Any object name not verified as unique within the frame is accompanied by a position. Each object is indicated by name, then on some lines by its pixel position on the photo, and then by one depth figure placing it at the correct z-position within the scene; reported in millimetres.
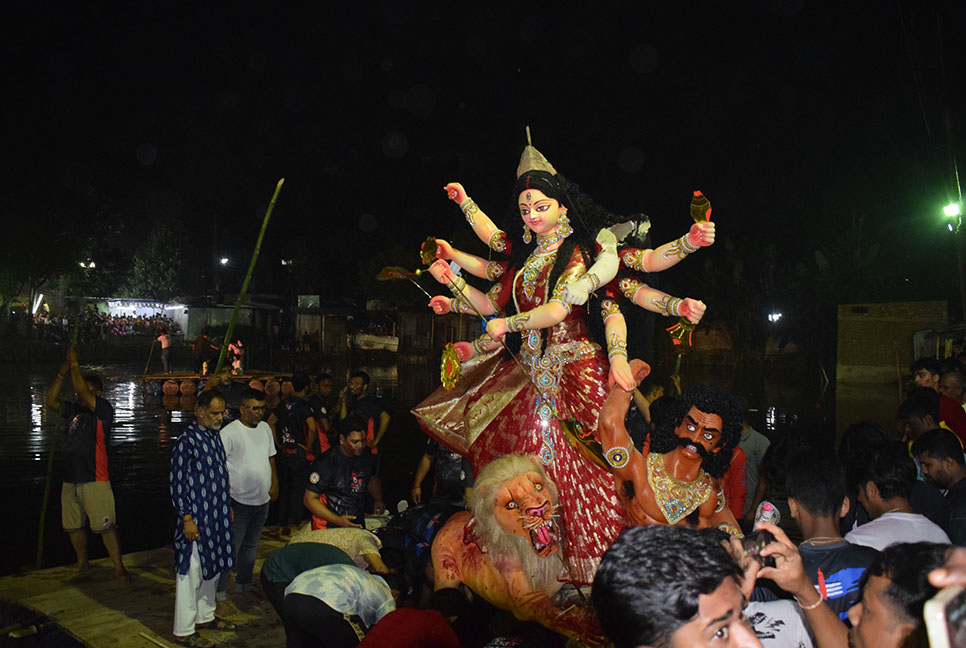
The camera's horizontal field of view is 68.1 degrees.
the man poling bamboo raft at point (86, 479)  6039
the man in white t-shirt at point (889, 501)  3271
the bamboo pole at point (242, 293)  5600
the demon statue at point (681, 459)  3408
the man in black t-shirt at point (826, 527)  2771
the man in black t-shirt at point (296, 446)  7684
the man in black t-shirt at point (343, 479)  5742
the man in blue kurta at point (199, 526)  4855
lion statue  3518
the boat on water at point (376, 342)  39375
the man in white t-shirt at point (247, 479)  5820
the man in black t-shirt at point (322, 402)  7855
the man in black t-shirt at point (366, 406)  7934
